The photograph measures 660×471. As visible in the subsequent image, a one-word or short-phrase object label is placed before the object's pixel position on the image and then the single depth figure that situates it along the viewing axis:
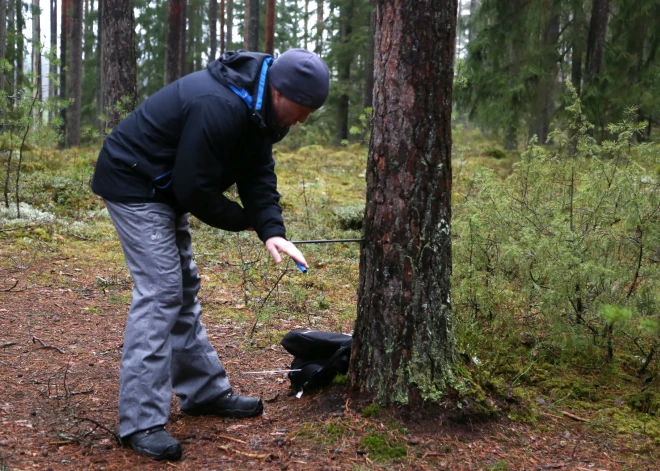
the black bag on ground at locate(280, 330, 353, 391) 3.40
